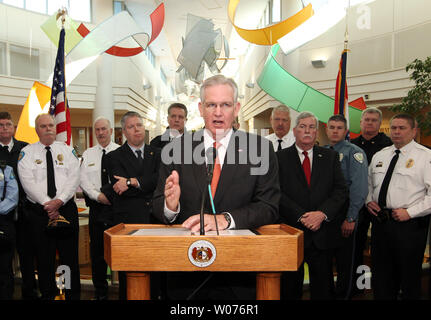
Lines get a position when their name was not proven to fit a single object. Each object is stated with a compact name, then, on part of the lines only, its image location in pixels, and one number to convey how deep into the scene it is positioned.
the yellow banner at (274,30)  4.60
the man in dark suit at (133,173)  2.93
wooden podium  1.07
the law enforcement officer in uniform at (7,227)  2.68
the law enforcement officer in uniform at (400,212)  2.66
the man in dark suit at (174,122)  3.50
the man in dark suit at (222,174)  1.40
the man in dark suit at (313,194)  2.53
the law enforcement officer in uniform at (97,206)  3.21
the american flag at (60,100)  4.21
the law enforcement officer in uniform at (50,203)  2.87
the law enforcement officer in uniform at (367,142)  3.42
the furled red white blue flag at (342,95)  4.67
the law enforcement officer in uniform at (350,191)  2.88
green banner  5.51
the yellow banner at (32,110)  5.61
